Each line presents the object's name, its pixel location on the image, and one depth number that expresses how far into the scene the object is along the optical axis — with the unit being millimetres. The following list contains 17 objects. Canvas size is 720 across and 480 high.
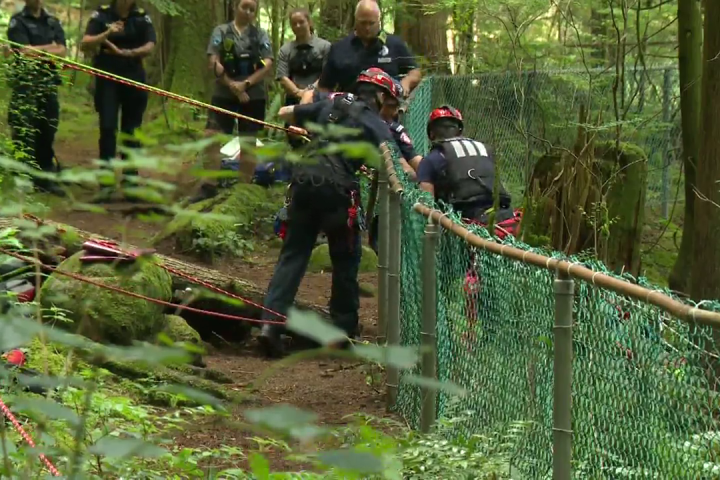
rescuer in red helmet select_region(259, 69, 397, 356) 15664
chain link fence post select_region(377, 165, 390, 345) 13991
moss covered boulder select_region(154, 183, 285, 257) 22047
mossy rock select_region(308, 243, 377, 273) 22469
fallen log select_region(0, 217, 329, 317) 17062
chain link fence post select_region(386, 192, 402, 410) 12922
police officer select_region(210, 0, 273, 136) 24266
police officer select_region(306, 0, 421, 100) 19859
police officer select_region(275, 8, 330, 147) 22937
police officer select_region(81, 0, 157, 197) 23984
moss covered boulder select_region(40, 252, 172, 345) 14070
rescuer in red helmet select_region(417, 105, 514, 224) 15453
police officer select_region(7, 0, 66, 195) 22828
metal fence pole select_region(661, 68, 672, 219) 29147
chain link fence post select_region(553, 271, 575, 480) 7324
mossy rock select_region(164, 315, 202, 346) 15125
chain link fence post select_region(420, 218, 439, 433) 10797
